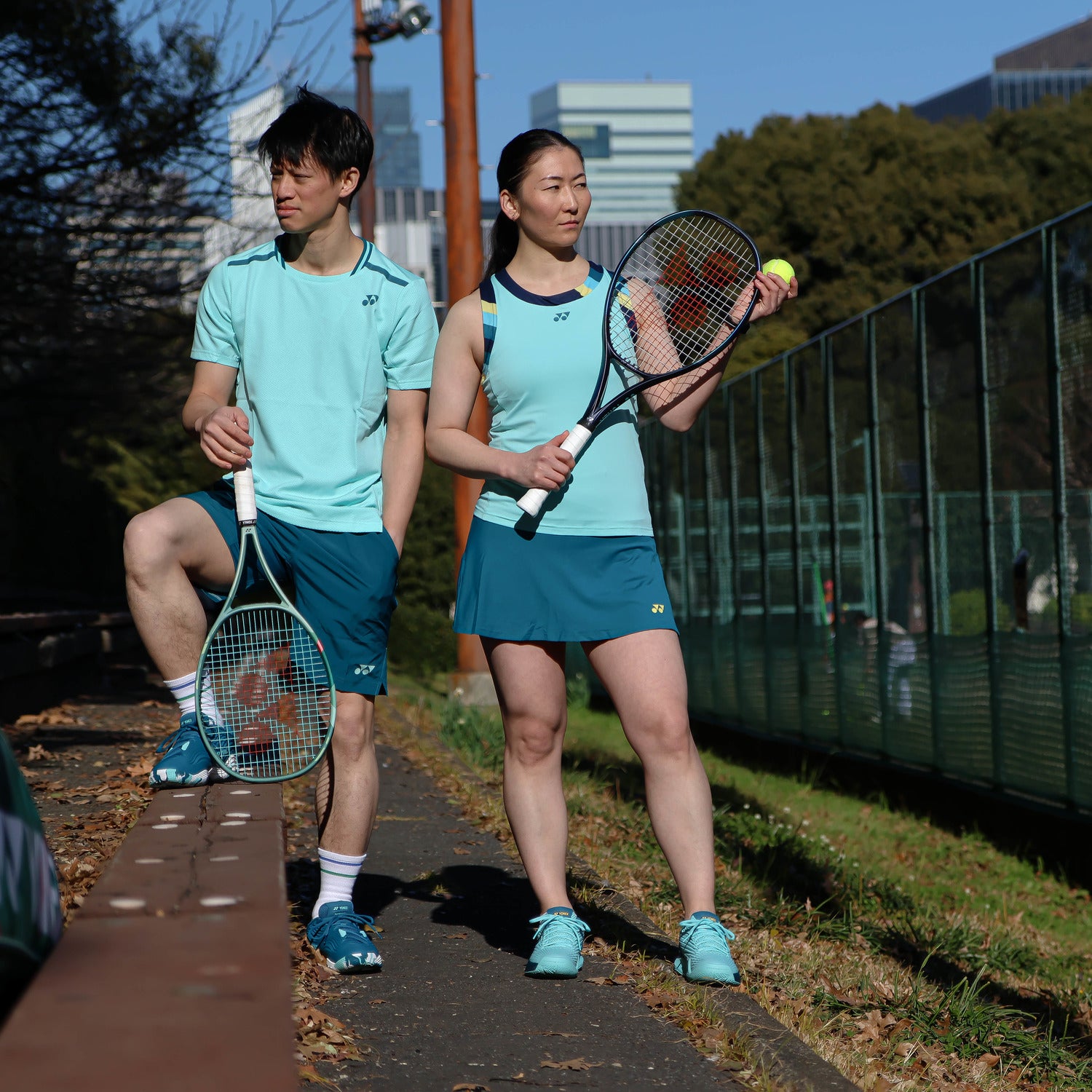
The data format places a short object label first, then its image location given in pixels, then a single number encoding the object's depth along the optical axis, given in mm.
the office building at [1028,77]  165375
